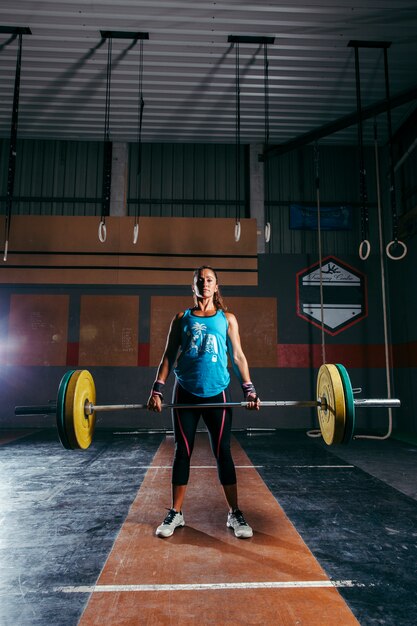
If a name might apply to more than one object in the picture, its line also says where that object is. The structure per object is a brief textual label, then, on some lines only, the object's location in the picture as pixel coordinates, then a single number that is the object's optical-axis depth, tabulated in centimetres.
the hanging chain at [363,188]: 392
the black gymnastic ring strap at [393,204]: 388
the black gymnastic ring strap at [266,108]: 449
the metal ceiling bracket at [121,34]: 422
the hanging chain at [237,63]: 438
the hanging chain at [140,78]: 442
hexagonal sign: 593
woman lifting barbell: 199
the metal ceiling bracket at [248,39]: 426
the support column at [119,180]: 609
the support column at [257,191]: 612
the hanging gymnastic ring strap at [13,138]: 374
